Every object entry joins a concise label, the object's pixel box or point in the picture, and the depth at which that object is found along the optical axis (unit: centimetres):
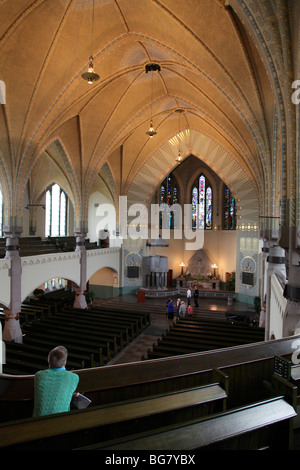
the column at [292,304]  541
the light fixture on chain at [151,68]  1393
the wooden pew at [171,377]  357
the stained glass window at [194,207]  2769
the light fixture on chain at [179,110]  1934
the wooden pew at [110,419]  233
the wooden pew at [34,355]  884
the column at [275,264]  1066
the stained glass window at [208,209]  2733
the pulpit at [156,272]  2397
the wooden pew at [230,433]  223
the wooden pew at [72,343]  1011
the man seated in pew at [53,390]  289
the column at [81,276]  1948
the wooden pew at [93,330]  1195
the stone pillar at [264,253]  1469
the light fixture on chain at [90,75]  834
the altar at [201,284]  2489
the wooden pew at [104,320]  1346
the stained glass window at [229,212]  2641
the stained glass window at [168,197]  2748
